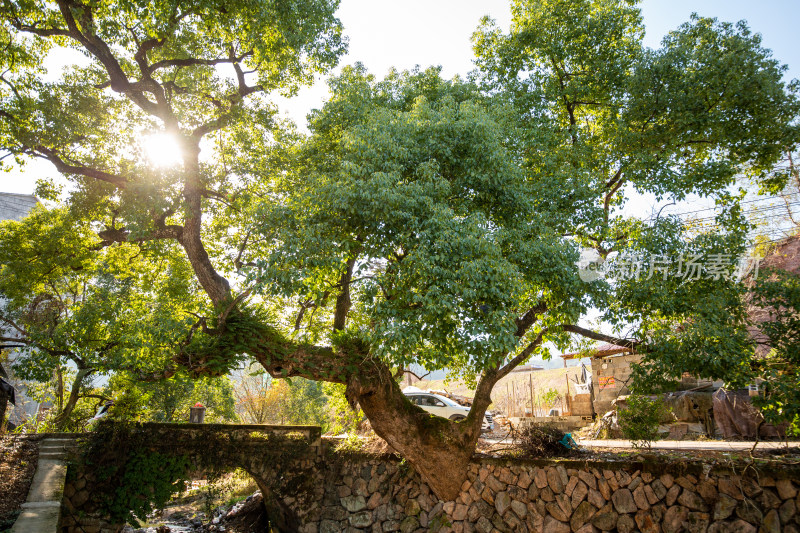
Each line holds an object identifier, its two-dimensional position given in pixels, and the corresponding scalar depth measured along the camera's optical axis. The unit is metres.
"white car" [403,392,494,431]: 13.15
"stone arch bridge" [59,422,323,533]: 9.09
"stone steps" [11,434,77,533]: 6.08
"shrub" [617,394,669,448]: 8.36
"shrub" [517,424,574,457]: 8.44
